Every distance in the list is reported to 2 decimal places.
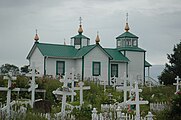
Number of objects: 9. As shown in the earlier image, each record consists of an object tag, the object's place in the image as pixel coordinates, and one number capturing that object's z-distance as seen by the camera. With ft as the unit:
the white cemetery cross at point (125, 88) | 61.61
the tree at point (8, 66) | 173.29
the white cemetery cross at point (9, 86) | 50.28
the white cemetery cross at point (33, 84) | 58.90
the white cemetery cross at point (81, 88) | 60.44
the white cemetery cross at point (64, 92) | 48.83
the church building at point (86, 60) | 122.42
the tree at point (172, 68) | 110.73
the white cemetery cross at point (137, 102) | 43.81
